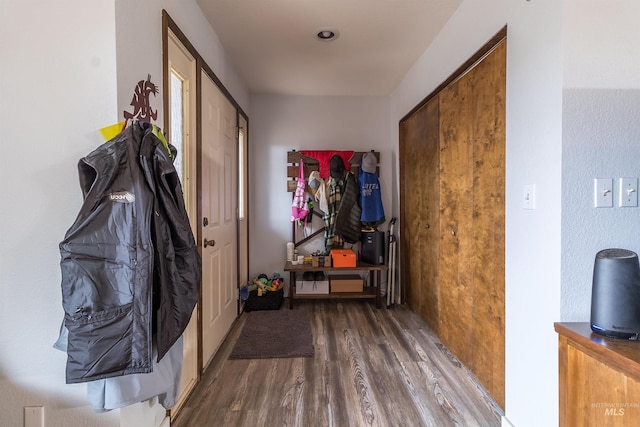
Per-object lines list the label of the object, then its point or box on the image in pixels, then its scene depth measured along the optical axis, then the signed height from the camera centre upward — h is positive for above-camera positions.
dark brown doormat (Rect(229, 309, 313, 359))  2.25 -1.11
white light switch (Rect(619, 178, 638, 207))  1.13 +0.07
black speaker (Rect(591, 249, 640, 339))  0.93 -0.28
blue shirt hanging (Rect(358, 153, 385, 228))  3.32 +0.20
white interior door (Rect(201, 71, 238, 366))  2.03 -0.05
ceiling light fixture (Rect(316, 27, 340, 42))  2.17 +1.36
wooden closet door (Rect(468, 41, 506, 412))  1.59 -0.06
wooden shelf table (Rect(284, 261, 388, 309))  3.12 -0.80
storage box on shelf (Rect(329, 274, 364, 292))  3.24 -0.85
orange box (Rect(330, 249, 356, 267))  3.16 -0.54
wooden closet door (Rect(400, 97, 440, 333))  2.47 -0.01
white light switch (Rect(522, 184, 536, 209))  1.31 +0.07
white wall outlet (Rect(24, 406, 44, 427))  1.10 -0.79
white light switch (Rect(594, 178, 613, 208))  1.14 +0.07
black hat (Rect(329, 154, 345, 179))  3.31 +0.50
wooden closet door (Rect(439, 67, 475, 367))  1.92 -0.05
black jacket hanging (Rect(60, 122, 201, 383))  0.88 -0.19
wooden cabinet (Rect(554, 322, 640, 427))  0.84 -0.55
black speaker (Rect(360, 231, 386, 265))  3.21 -0.41
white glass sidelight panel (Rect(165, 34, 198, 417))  1.69 +0.42
